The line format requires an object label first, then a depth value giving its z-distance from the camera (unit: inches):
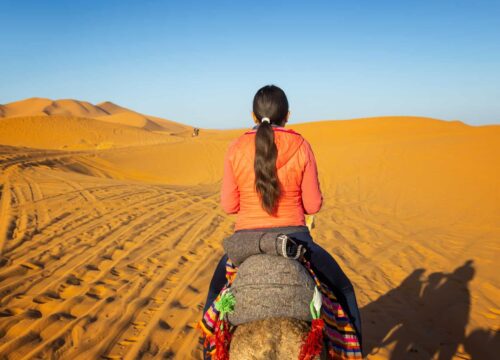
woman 90.4
